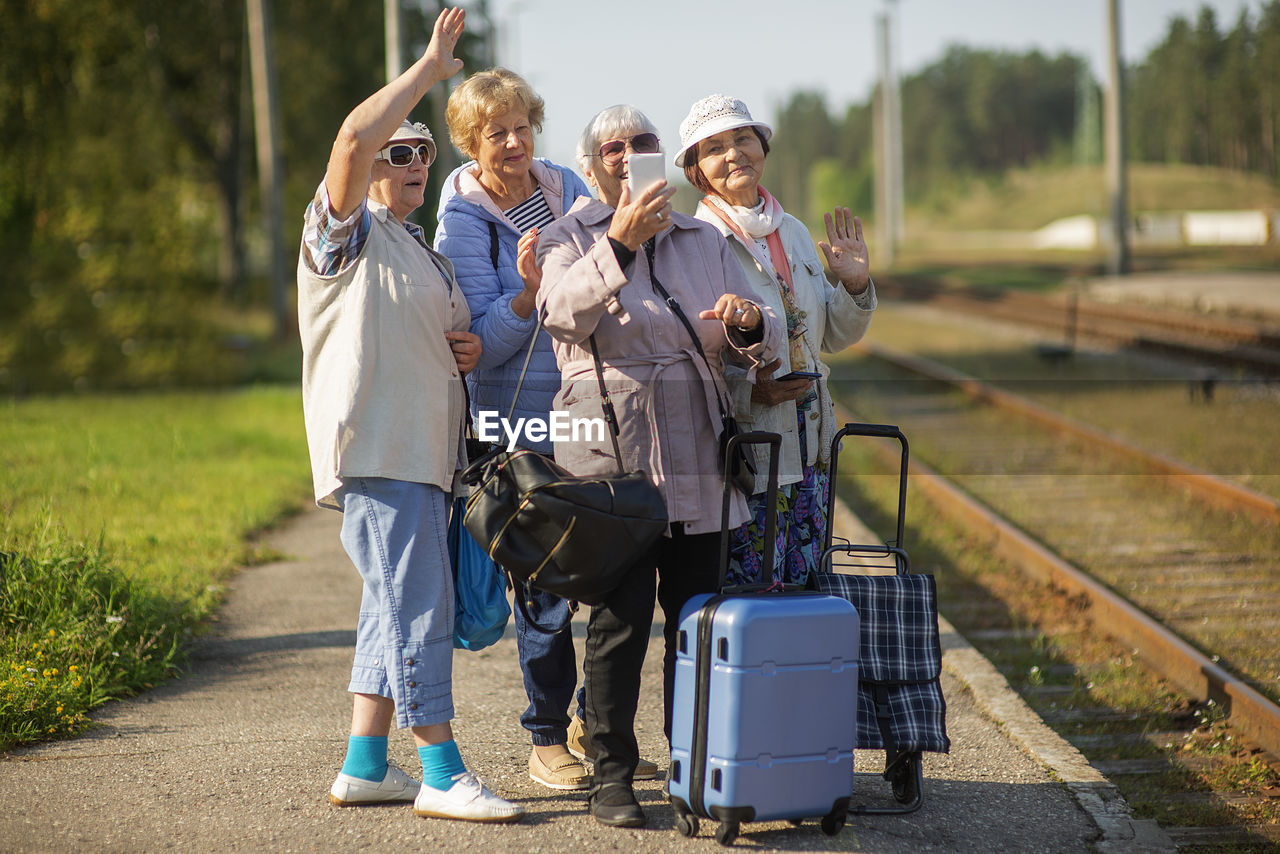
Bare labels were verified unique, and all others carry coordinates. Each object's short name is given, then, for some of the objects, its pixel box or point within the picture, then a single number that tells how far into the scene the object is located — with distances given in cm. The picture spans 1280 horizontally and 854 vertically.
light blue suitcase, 671
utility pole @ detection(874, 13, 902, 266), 7556
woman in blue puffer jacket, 766
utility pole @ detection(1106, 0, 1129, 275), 4687
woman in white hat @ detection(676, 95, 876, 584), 768
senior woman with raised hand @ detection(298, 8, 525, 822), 711
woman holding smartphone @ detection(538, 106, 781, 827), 689
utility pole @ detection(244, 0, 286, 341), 4387
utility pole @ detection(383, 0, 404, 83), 3391
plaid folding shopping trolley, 768
